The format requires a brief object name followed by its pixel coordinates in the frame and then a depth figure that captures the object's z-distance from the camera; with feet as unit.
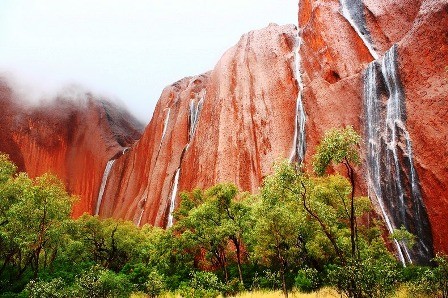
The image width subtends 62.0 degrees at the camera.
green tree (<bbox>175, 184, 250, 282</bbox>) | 81.15
